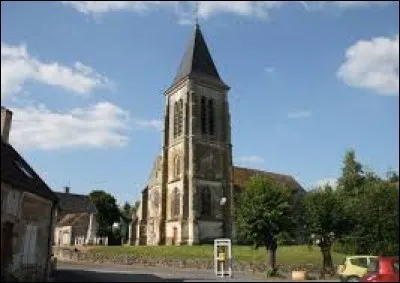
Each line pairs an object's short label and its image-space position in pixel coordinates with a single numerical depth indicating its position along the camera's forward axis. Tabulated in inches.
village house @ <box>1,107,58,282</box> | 754.8
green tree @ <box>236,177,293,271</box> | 1309.1
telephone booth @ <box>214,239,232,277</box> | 1143.9
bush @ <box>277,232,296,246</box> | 1299.2
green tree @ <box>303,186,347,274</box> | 1386.6
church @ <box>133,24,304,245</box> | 2178.9
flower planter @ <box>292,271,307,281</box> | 1092.5
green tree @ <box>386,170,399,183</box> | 2328.5
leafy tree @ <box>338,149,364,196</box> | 2398.7
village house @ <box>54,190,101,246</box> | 2672.2
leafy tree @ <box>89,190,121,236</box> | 3416.1
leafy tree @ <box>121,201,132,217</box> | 4007.9
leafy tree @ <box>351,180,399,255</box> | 1540.4
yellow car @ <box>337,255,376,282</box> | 882.1
